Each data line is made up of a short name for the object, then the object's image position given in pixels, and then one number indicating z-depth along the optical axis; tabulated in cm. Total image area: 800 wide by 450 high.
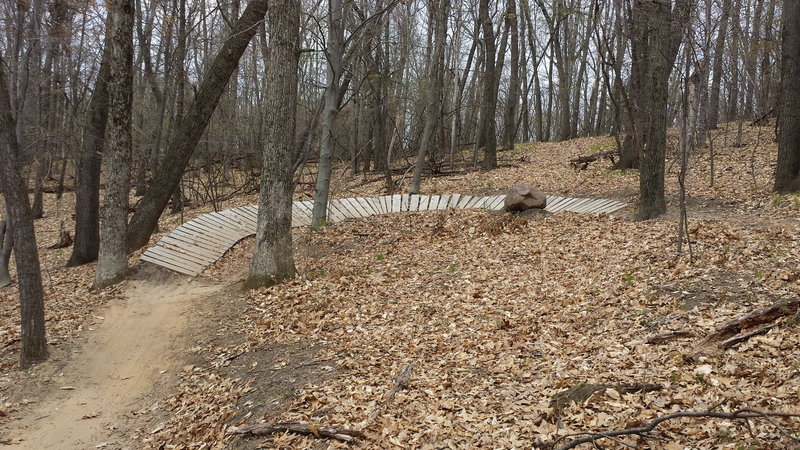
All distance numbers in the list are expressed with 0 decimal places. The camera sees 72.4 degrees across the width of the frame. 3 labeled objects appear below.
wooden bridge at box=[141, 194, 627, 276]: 933
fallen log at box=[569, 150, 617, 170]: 1600
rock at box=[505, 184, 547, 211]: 1067
